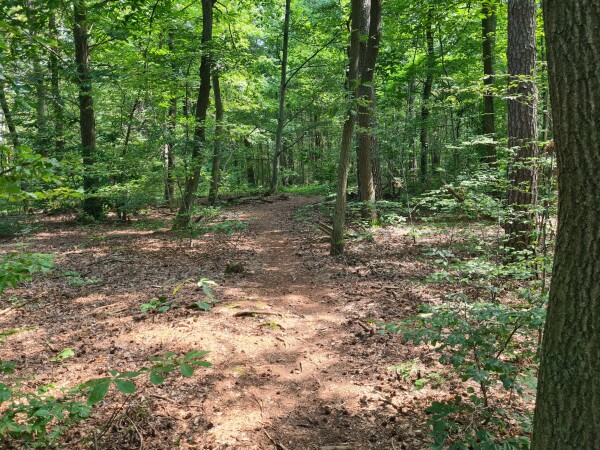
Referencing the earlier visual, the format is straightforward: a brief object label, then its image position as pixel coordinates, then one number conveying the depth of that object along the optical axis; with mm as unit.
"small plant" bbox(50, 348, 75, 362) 4393
